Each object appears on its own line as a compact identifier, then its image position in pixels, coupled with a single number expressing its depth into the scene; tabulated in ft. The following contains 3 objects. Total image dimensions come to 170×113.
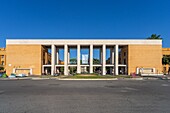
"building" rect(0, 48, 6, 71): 182.41
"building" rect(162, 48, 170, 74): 166.77
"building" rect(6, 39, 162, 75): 130.96
